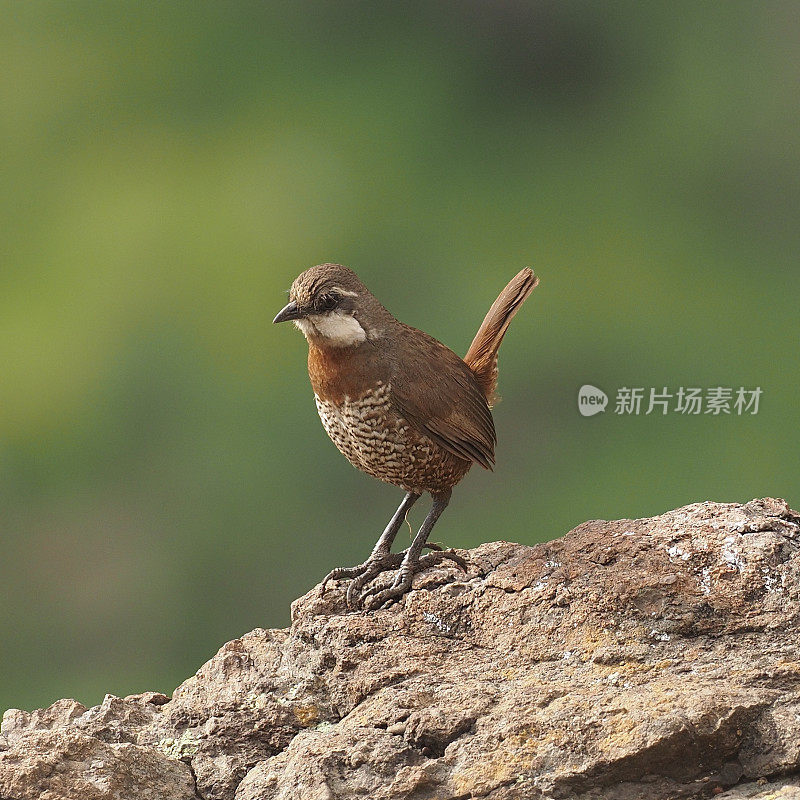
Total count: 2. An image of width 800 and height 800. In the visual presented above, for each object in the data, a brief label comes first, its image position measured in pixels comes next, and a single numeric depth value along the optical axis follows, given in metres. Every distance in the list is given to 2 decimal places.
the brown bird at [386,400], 7.09
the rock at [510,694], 5.25
